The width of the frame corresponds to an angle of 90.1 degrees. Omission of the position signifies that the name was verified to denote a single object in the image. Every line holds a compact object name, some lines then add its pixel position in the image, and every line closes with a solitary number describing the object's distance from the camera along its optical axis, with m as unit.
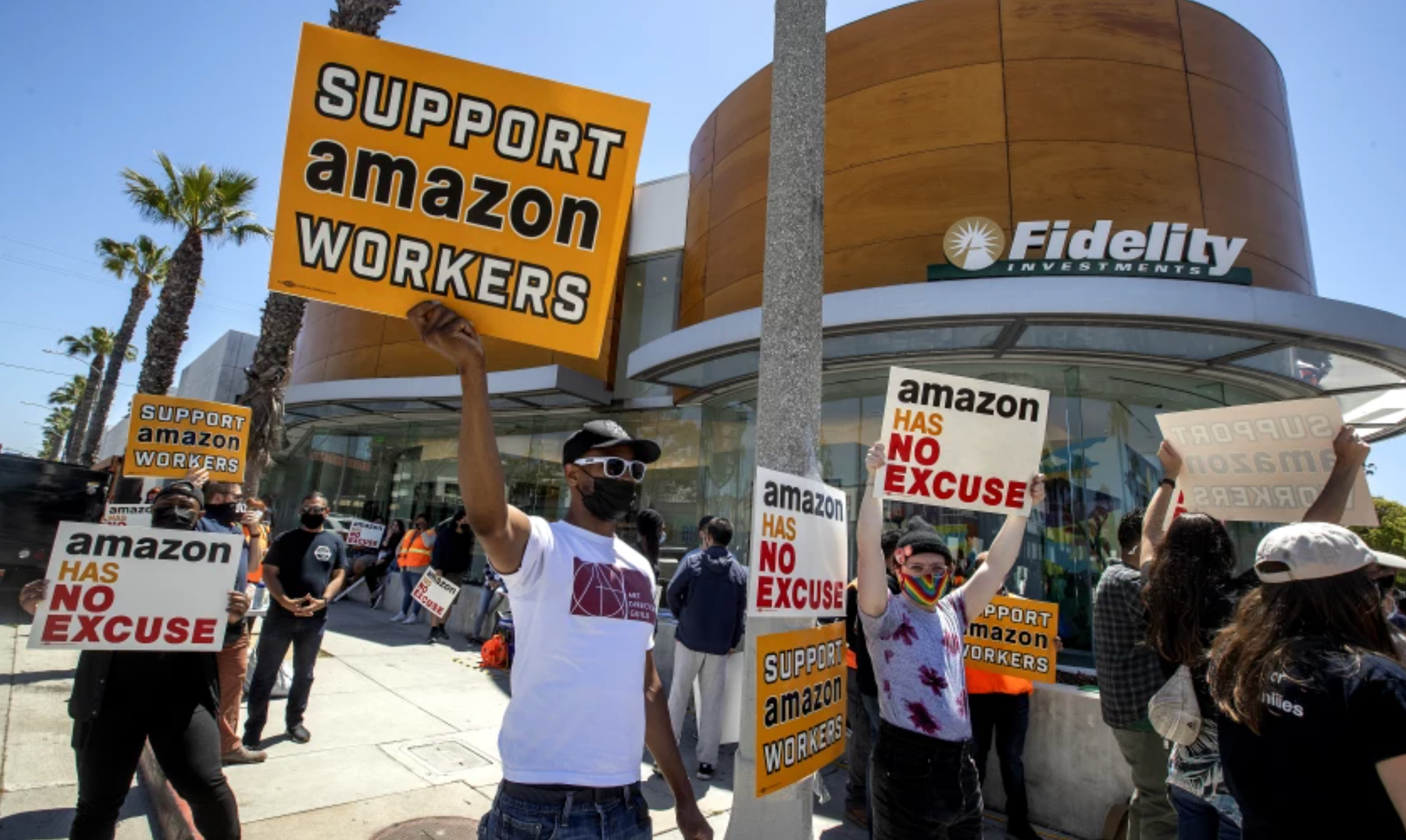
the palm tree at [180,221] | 15.64
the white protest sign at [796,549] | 3.20
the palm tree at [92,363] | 35.53
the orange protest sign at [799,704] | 3.03
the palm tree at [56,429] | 82.81
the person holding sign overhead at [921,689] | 3.00
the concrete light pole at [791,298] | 3.90
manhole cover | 4.30
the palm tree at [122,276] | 25.73
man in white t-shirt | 1.95
